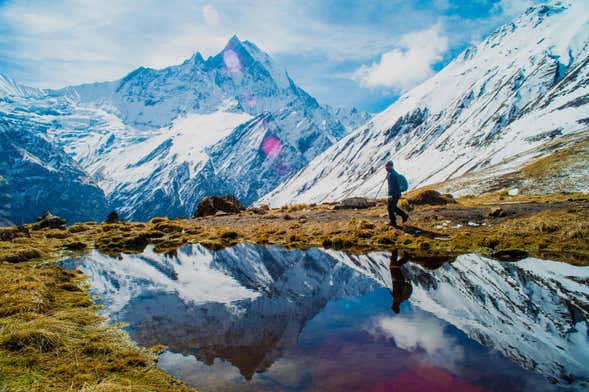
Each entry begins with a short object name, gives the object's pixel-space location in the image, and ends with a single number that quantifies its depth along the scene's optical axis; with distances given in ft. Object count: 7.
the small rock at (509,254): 49.08
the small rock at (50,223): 129.29
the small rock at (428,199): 103.09
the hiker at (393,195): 72.74
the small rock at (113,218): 140.97
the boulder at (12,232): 89.40
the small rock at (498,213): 68.33
